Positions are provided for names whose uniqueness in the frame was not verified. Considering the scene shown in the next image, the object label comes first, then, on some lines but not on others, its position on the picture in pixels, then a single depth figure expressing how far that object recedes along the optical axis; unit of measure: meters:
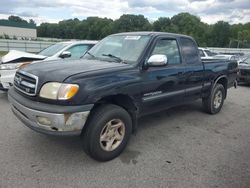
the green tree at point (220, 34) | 60.89
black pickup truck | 2.59
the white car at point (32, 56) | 5.10
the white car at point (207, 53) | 9.61
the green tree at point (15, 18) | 91.91
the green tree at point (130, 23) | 67.87
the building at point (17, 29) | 64.04
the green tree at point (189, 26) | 62.22
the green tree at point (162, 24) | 62.81
